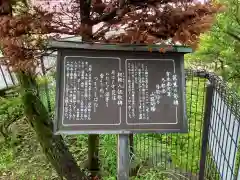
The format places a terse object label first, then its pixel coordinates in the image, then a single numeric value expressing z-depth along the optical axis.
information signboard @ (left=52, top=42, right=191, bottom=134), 1.68
